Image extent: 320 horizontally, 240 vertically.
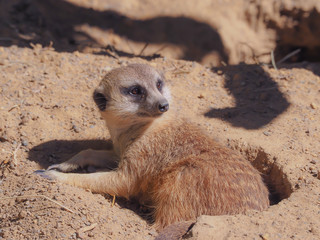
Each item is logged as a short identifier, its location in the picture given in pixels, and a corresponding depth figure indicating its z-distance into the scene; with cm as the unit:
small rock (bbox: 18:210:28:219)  527
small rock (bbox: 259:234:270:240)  483
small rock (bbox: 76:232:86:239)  504
